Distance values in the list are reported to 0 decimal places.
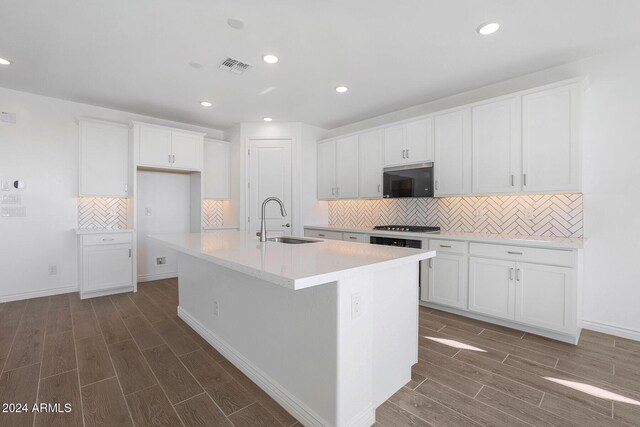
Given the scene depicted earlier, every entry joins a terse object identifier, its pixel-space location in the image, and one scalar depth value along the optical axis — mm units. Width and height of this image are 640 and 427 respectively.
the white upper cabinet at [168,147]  4203
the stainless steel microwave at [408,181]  3670
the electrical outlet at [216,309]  2514
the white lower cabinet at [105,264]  3783
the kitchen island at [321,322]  1470
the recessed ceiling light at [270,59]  2836
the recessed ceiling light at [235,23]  2291
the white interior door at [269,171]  4992
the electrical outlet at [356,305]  1522
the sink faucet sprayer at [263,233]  2592
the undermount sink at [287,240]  2787
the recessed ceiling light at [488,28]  2295
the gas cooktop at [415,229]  3578
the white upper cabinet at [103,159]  3971
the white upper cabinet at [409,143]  3719
